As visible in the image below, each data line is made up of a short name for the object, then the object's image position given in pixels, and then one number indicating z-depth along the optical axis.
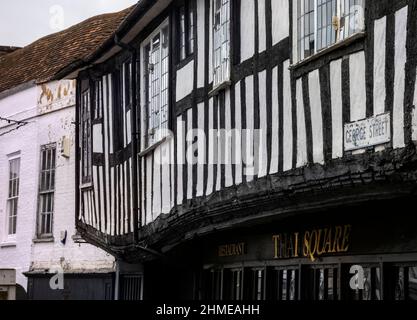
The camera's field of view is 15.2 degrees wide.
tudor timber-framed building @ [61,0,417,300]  11.80
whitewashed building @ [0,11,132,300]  27.44
